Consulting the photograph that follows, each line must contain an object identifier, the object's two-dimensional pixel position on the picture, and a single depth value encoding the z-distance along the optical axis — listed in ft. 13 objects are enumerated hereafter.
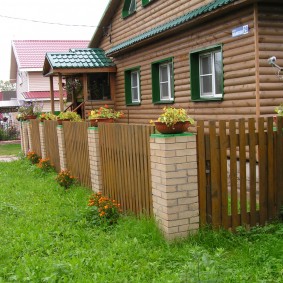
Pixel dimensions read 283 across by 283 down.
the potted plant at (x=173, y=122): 15.66
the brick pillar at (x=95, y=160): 24.63
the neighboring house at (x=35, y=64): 99.30
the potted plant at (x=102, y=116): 26.07
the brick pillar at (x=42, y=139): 41.22
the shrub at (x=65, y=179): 29.32
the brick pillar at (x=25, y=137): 51.79
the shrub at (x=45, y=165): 38.06
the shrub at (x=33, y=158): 44.39
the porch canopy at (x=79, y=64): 48.32
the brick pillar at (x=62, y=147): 33.68
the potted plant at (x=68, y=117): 34.48
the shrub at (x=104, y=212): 19.45
